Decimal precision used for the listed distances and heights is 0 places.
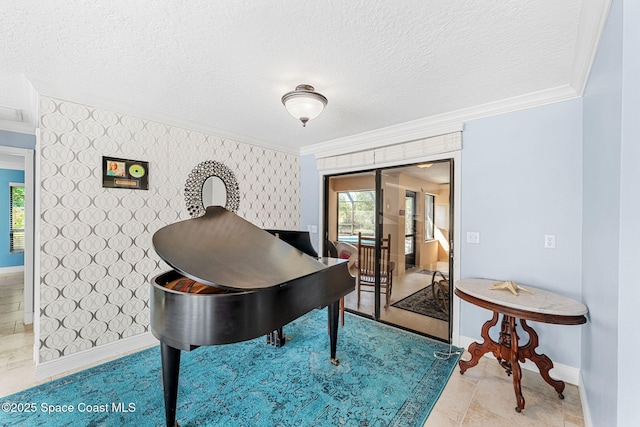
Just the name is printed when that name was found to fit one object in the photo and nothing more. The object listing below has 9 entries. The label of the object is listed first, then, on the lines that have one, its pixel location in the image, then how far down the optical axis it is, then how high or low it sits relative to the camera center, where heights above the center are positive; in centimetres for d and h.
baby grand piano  148 -47
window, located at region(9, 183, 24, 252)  592 -17
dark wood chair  351 -71
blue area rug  182 -139
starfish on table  214 -58
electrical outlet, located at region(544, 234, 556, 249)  231 -21
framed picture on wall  258 +37
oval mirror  317 +29
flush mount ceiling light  214 +90
